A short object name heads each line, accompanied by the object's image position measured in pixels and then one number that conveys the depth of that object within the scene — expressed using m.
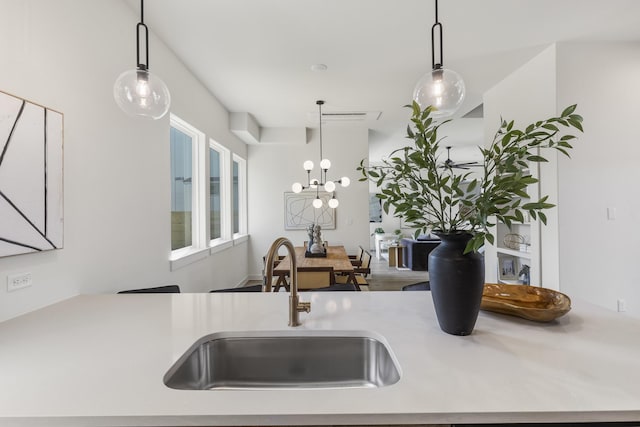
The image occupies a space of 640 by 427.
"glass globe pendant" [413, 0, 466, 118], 1.57
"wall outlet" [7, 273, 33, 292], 1.37
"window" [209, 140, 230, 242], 4.52
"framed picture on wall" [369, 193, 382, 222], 10.55
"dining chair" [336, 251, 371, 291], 3.63
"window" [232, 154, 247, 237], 5.59
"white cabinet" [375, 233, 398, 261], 8.53
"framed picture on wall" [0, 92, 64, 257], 1.33
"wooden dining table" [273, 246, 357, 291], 3.00
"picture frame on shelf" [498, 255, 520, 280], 3.78
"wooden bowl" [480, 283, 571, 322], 1.09
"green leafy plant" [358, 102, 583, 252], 0.92
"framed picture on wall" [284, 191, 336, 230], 5.59
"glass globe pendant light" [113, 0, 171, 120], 1.36
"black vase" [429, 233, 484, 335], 0.98
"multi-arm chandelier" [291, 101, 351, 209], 4.19
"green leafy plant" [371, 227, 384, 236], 9.44
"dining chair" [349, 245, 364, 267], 3.98
